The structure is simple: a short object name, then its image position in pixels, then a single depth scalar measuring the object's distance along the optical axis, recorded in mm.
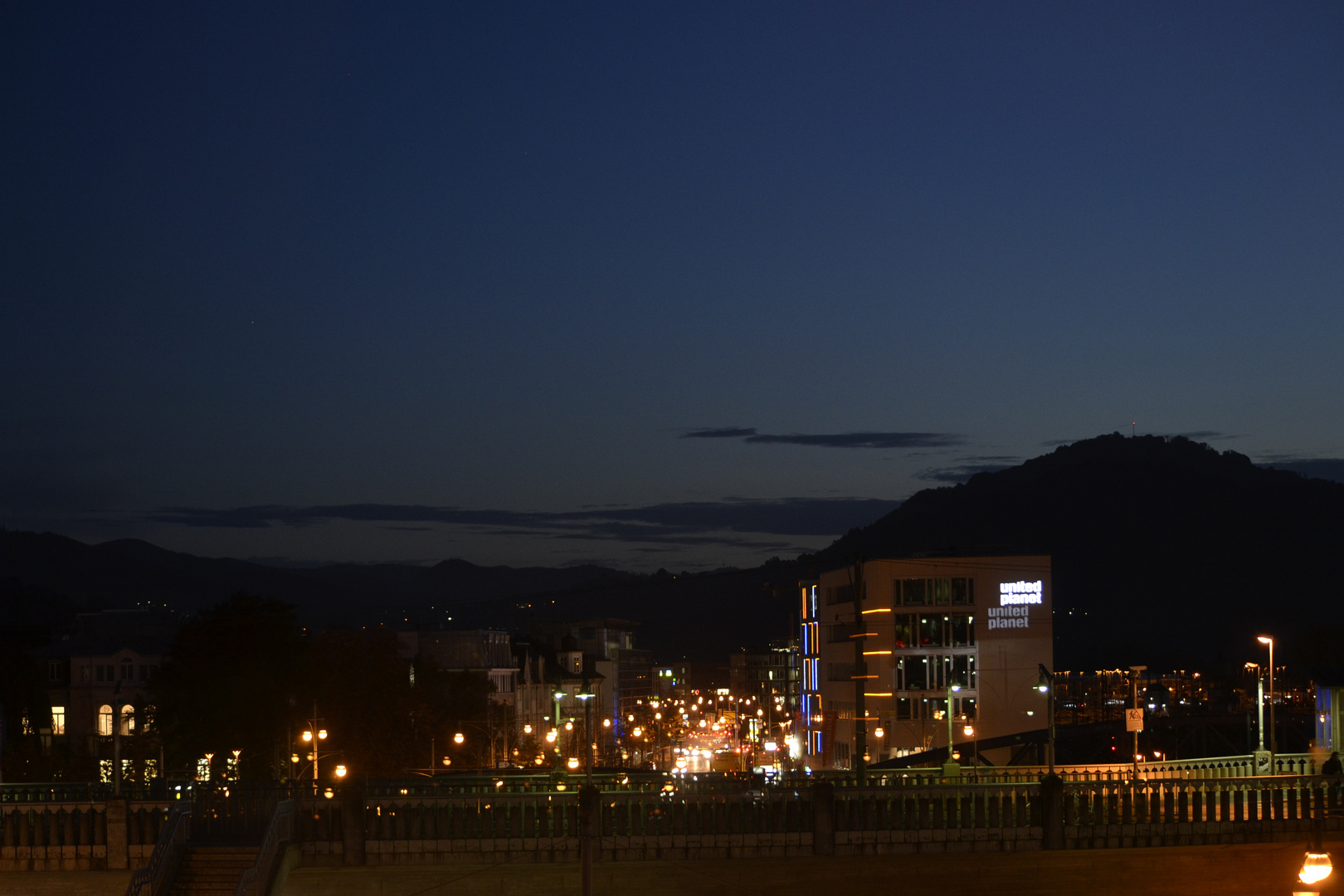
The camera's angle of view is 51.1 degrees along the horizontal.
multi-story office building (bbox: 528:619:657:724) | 169375
